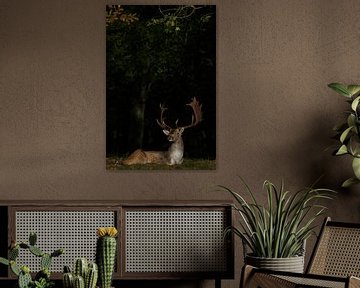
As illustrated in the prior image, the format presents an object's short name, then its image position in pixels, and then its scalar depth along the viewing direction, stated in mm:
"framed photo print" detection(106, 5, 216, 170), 5836
